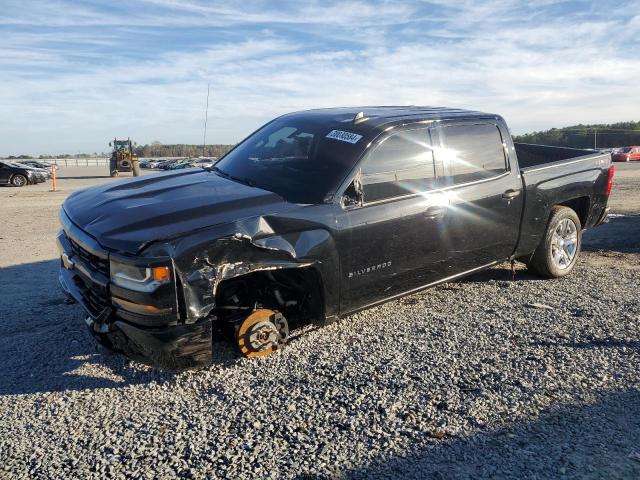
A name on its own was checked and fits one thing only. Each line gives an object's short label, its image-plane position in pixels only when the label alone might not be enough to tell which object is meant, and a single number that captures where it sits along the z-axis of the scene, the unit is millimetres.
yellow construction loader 33653
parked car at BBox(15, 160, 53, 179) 25156
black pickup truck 3225
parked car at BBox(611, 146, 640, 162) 37781
